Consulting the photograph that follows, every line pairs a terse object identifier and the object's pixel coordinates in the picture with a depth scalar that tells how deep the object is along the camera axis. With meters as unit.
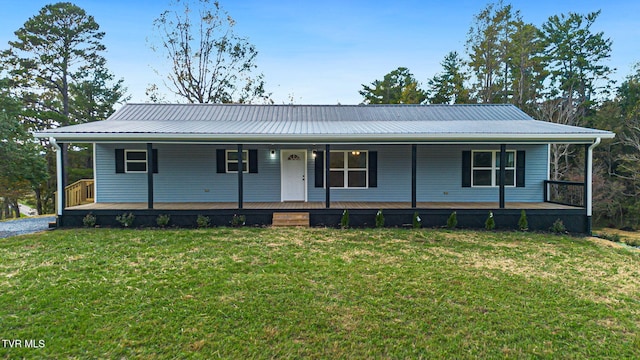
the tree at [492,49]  20.91
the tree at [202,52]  18.69
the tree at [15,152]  10.77
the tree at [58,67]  18.39
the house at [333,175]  8.98
